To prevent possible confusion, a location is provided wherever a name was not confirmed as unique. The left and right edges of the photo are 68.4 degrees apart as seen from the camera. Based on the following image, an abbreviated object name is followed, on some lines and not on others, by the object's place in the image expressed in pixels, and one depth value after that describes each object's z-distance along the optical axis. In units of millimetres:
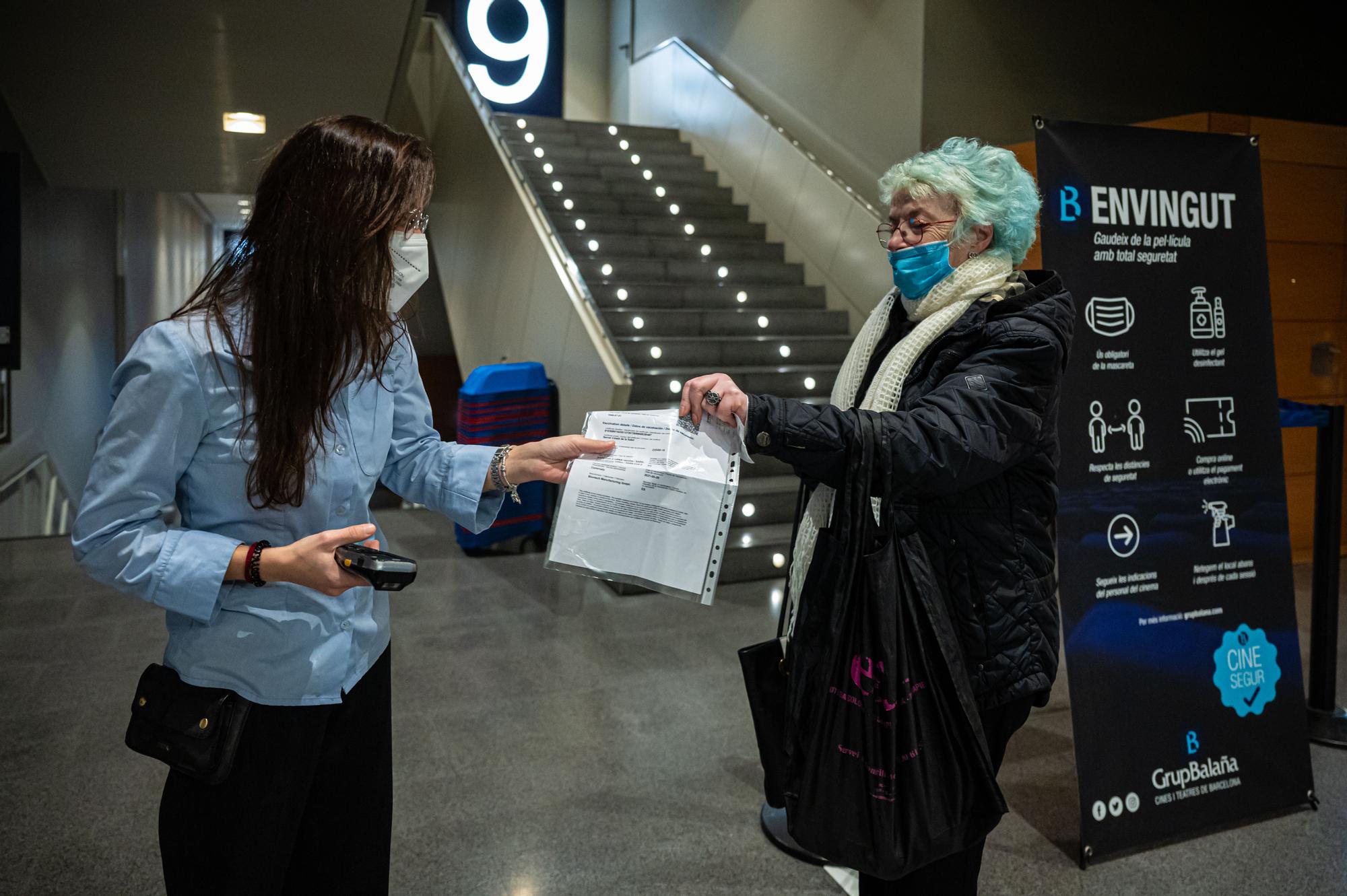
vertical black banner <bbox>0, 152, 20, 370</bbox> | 5805
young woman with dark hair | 1251
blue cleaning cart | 5969
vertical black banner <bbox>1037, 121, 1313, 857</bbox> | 2678
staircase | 6145
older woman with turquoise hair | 1560
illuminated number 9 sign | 12555
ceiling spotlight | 8555
